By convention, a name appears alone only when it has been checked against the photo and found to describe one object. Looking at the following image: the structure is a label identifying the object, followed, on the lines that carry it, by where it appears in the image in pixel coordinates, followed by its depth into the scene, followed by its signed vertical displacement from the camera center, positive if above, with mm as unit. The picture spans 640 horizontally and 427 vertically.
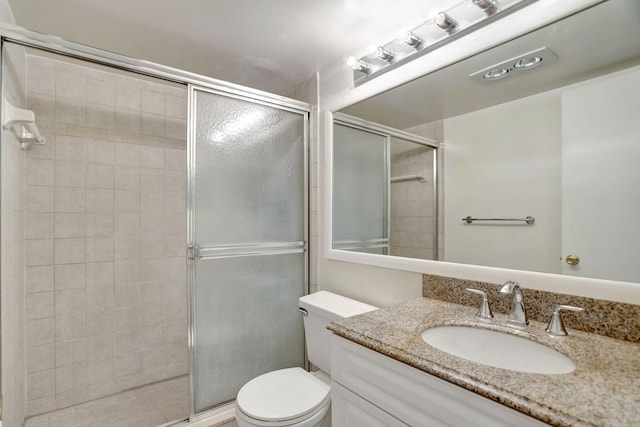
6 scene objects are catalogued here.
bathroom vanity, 609 -382
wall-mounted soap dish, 1279 +438
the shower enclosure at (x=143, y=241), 1678 -169
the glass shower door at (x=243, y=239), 1682 -150
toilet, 1308 -850
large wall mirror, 942 +245
